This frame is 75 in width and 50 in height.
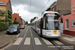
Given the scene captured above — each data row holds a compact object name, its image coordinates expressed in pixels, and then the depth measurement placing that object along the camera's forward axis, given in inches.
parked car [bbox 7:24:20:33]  565.2
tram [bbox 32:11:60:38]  378.9
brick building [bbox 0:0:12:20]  1182.9
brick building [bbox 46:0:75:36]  544.1
